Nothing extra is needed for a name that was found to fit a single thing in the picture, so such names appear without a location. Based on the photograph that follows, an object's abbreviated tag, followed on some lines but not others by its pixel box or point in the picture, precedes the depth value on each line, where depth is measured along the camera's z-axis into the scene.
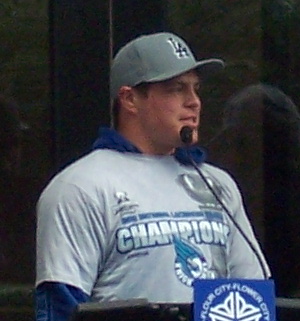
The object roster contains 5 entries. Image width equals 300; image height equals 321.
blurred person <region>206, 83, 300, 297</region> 6.88
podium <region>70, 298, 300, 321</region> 3.47
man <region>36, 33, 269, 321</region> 4.49
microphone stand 4.68
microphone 4.72
